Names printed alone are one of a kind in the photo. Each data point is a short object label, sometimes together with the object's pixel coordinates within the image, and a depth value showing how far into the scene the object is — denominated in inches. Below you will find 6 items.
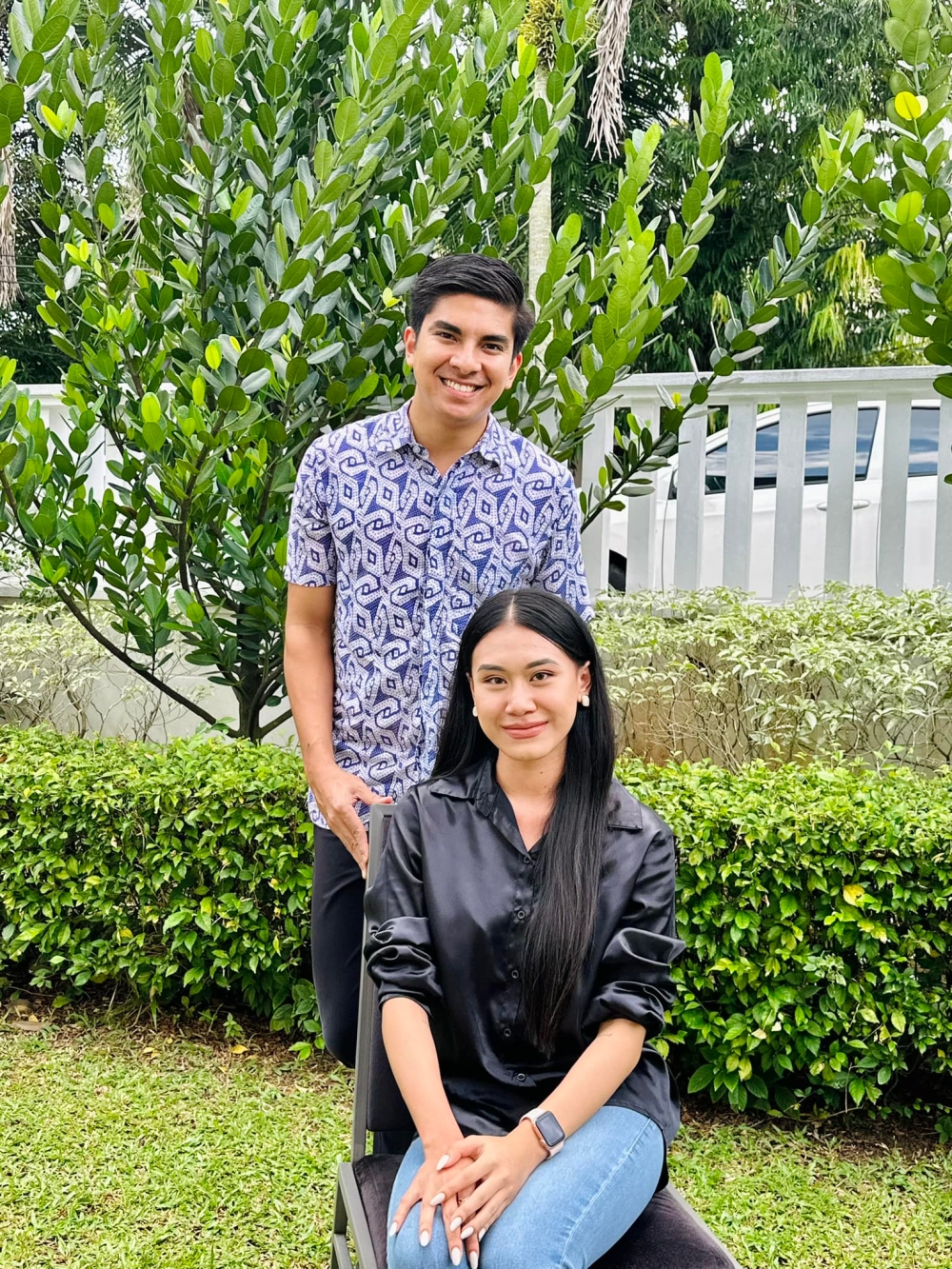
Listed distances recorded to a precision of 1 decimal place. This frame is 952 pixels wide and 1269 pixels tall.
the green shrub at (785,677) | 181.2
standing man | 96.7
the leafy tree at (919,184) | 159.8
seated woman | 74.2
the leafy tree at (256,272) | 152.2
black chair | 76.6
